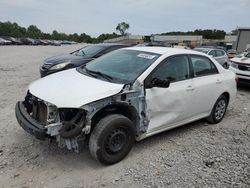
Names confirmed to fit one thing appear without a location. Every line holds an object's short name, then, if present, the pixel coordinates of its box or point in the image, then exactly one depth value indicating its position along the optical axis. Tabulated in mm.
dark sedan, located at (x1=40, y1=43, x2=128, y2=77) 5590
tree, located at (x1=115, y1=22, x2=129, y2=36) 83051
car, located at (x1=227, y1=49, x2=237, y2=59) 15498
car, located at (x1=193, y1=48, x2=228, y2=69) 10395
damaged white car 2397
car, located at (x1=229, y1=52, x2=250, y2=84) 6201
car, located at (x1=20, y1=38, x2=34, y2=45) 42076
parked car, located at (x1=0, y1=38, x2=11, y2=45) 35504
